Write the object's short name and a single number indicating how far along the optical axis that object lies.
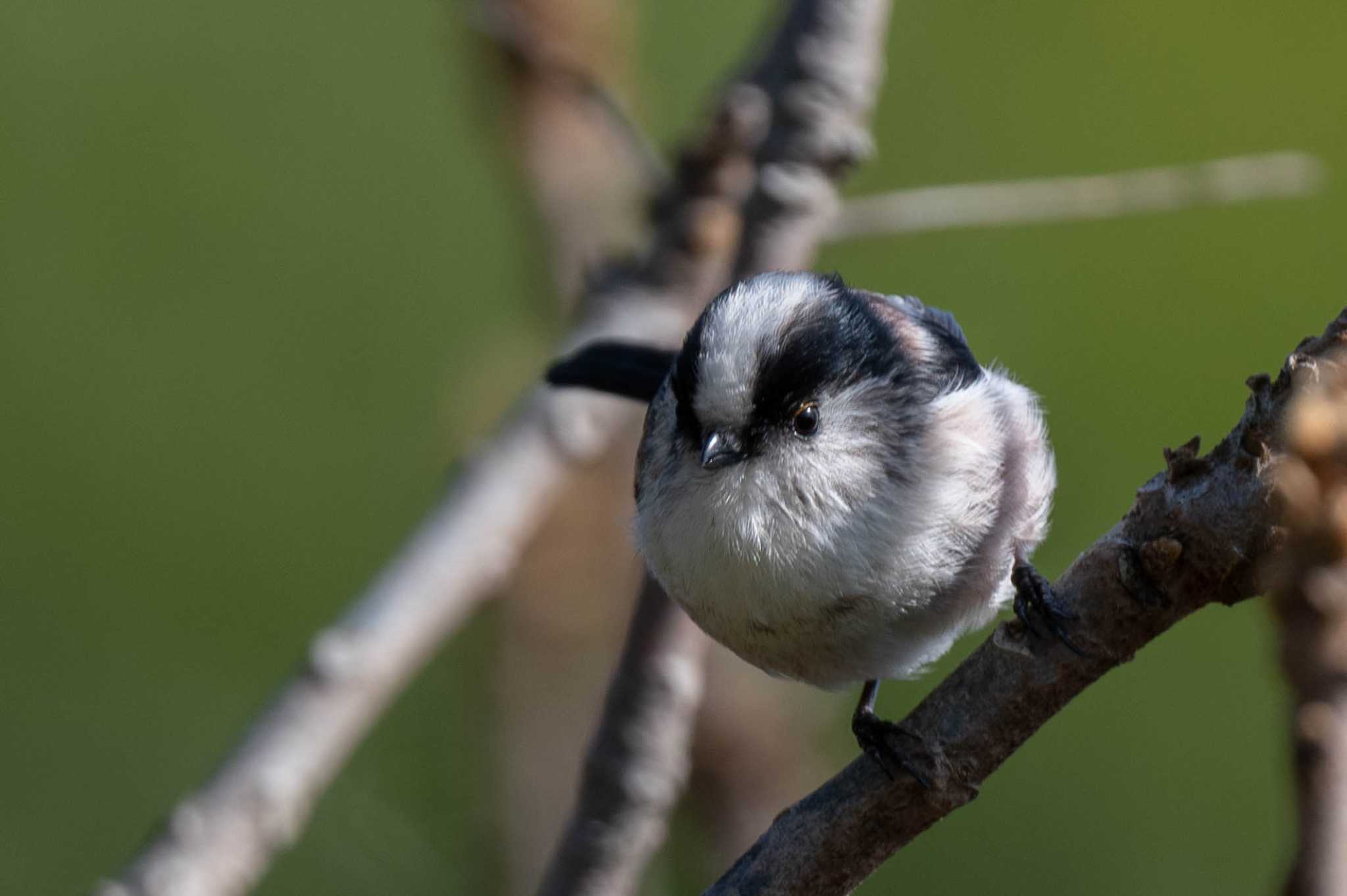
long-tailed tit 3.01
